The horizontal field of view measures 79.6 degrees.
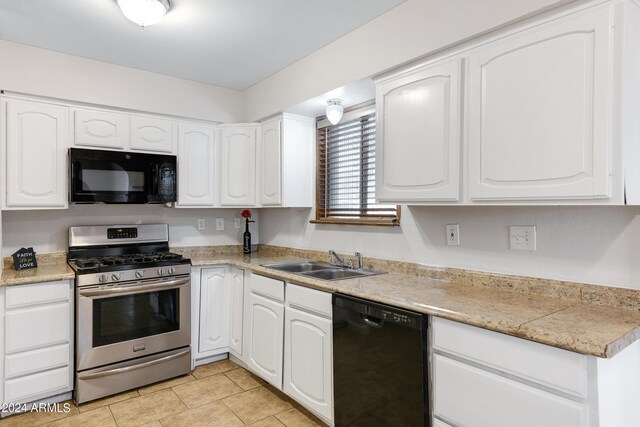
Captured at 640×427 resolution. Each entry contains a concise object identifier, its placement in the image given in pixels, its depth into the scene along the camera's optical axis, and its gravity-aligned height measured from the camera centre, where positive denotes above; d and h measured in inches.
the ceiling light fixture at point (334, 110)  106.4 +28.2
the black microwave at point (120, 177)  108.4 +10.2
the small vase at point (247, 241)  146.9 -11.6
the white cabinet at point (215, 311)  121.8 -32.4
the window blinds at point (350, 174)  109.7 +12.0
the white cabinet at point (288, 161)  125.5 +16.8
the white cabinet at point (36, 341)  93.5 -33.0
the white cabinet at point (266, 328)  100.6 -32.4
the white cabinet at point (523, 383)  47.1 -23.3
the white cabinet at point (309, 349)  84.7 -32.3
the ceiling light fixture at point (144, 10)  79.4 +42.5
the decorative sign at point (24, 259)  105.9 -13.6
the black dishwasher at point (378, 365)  64.9 -28.4
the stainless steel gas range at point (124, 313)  100.8 -28.8
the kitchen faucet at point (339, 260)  106.7 -14.1
